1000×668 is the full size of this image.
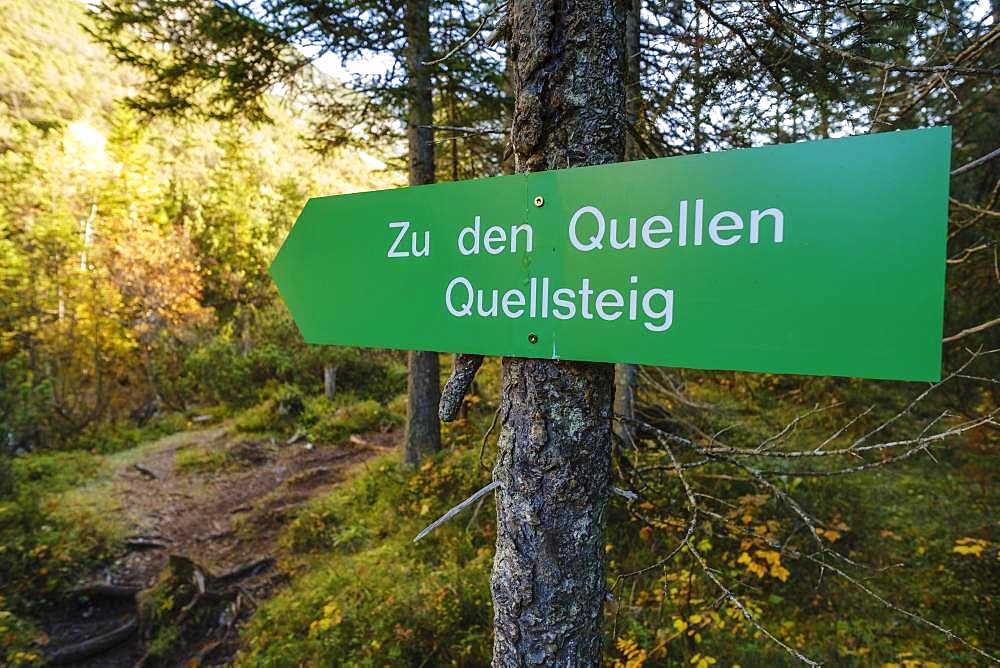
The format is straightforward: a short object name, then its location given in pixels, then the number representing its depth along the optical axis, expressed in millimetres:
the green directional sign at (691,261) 788
